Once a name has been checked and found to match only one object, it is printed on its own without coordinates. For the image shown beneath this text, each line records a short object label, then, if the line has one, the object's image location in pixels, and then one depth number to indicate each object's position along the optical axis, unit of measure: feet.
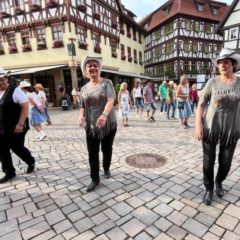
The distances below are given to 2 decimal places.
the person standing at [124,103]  27.22
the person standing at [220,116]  8.02
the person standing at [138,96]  34.07
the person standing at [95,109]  9.79
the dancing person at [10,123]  10.80
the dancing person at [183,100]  23.72
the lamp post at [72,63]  53.01
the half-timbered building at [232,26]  65.62
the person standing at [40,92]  25.06
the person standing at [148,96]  29.81
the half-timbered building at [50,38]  55.11
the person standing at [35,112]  19.60
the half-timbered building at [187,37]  95.55
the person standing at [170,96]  31.07
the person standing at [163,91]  33.78
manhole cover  13.54
